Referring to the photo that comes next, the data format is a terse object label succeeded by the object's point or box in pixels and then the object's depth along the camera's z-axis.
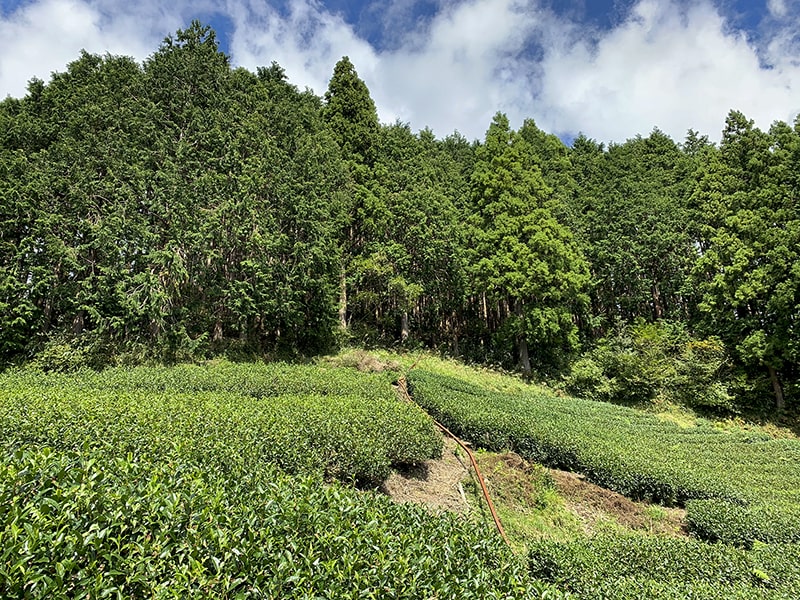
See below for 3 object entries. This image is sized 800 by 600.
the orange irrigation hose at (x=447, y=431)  6.02
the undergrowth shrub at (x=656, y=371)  17.16
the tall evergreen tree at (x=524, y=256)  18.66
